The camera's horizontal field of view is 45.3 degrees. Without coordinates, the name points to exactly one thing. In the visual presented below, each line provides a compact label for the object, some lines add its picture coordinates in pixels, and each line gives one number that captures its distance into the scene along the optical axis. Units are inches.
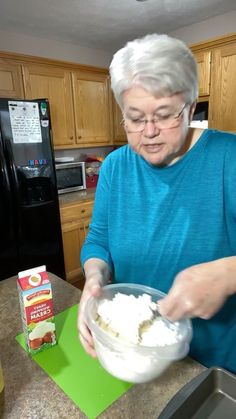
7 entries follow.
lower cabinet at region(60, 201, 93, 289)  108.5
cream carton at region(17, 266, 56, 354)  28.2
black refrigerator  85.4
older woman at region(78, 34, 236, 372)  23.1
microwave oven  112.5
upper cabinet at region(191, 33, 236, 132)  90.5
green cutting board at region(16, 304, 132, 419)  24.1
